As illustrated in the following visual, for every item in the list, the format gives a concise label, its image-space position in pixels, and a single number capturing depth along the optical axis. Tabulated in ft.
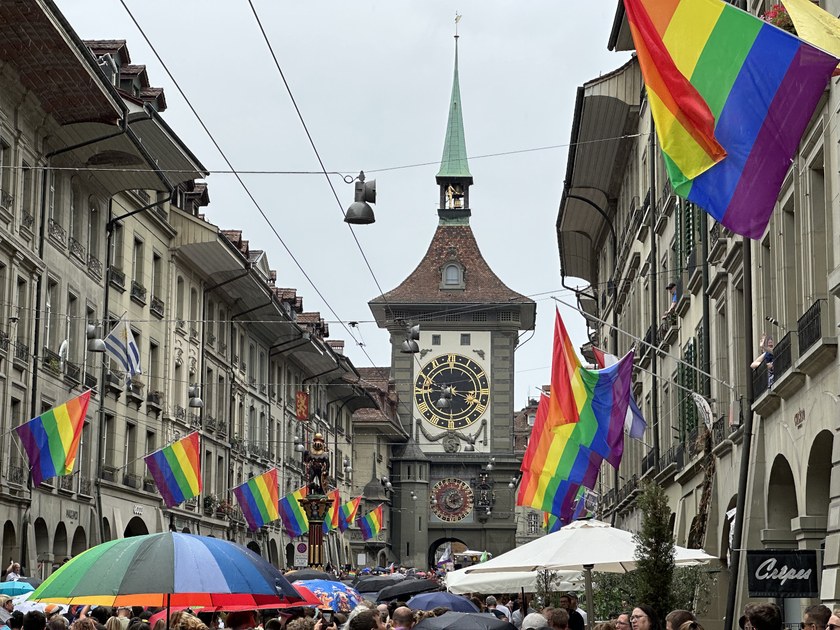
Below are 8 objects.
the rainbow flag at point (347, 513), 206.69
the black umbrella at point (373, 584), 109.05
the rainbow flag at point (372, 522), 223.71
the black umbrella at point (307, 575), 85.31
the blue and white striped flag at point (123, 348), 106.93
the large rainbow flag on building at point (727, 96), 34.86
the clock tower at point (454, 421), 326.65
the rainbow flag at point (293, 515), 156.35
